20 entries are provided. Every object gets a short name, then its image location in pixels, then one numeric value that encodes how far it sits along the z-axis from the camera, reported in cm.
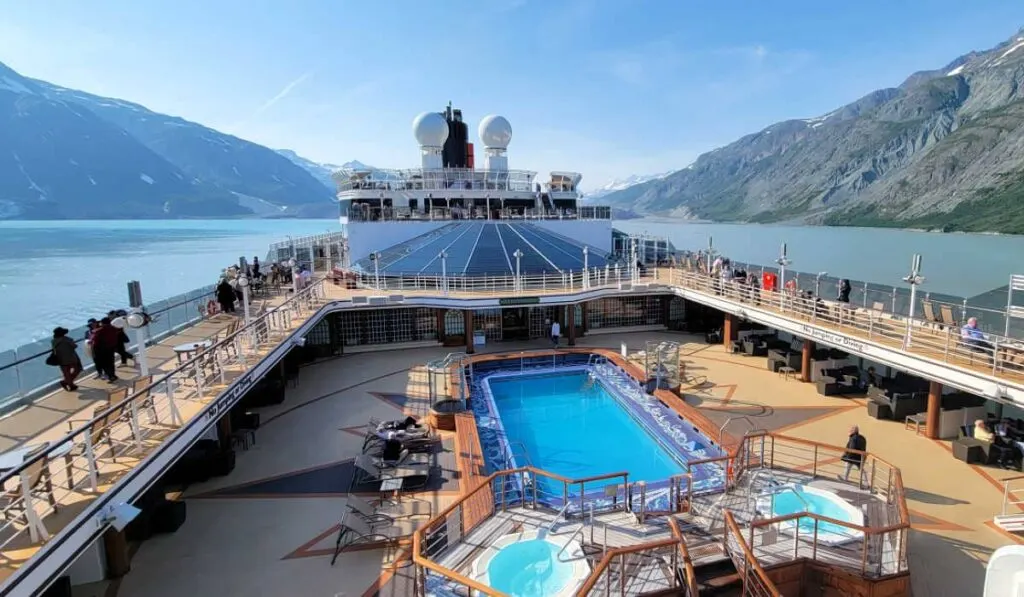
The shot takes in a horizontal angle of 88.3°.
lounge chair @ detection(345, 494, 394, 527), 880
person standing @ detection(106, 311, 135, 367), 1099
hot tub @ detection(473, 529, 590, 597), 703
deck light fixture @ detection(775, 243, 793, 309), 1736
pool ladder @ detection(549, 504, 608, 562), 746
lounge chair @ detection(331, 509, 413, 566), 843
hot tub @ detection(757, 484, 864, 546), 798
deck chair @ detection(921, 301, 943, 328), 1365
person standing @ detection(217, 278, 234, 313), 1755
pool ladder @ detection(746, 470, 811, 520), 868
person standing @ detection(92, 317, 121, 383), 1044
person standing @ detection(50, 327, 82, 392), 962
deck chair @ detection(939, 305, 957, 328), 1328
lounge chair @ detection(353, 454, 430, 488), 1039
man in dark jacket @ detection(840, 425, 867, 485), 965
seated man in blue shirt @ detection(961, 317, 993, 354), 1069
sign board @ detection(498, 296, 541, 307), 2008
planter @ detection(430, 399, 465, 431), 1353
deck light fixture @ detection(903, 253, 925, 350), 1286
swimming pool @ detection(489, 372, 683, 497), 1236
